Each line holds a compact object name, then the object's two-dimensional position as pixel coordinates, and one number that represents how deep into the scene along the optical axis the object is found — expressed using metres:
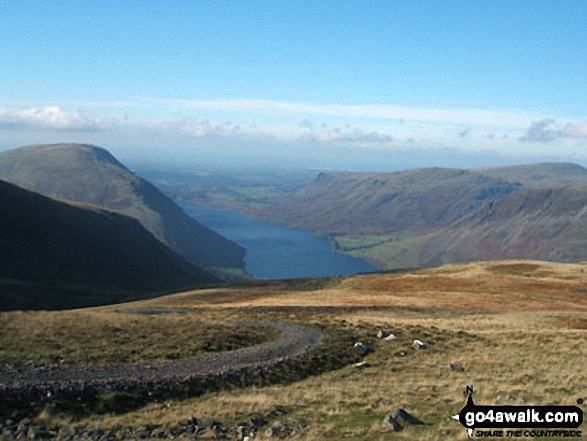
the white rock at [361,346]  31.52
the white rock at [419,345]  32.59
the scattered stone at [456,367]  26.97
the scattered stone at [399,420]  17.20
